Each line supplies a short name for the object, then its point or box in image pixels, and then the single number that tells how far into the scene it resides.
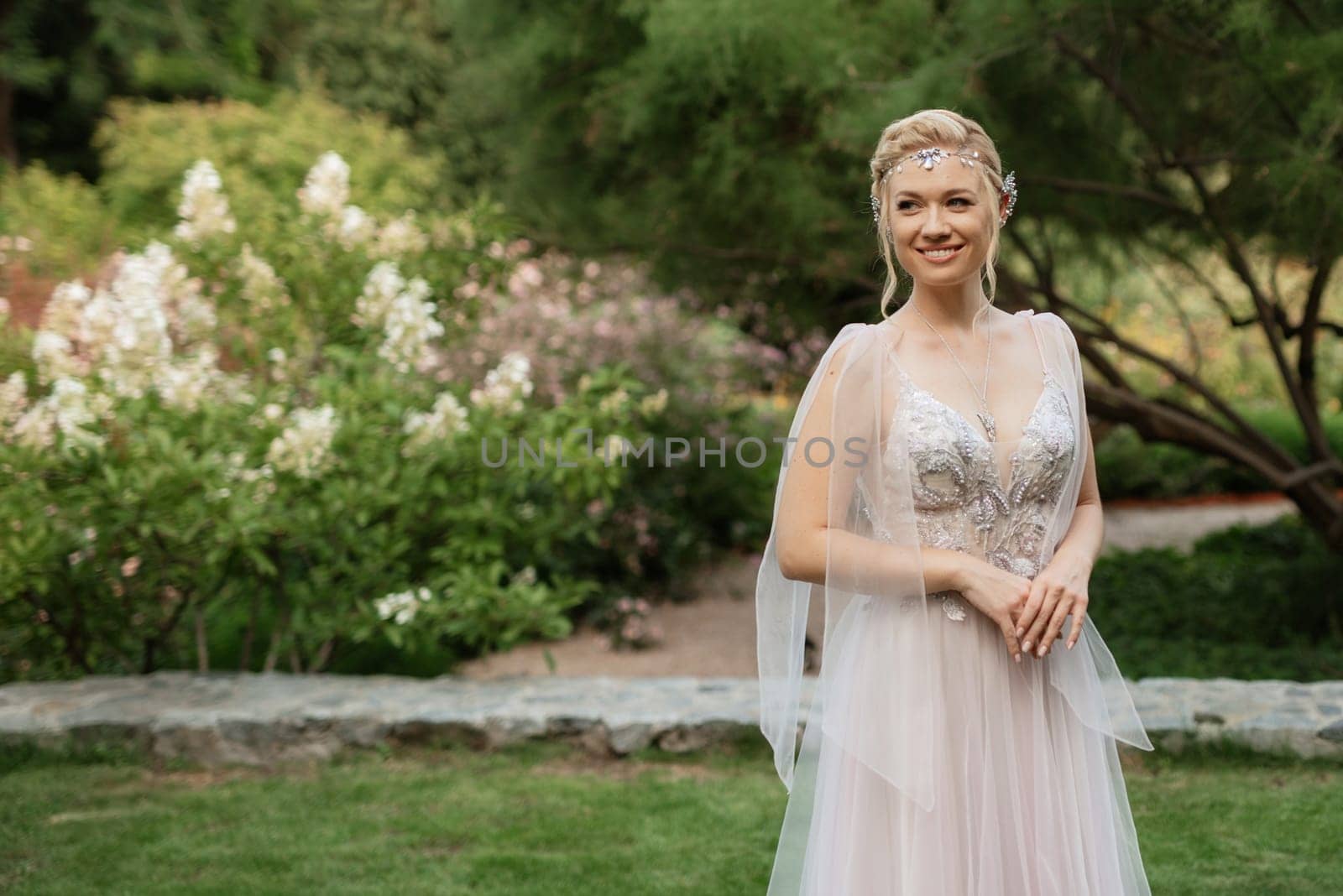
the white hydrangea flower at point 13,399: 4.96
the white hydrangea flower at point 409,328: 5.46
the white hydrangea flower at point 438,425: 5.29
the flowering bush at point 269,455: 4.84
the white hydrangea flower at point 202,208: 5.54
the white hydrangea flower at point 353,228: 5.66
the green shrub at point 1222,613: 6.28
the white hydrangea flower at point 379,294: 5.48
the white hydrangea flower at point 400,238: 5.80
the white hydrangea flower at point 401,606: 5.12
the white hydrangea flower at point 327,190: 5.62
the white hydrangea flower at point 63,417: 4.75
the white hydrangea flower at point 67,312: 5.19
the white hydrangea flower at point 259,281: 5.57
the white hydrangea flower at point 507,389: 5.38
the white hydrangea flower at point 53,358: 5.02
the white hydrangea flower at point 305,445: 4.94
